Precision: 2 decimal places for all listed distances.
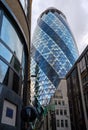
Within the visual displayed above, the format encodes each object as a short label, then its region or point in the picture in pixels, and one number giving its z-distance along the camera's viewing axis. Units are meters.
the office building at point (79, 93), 18.55
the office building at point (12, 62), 3.74
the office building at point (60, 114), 29.96
